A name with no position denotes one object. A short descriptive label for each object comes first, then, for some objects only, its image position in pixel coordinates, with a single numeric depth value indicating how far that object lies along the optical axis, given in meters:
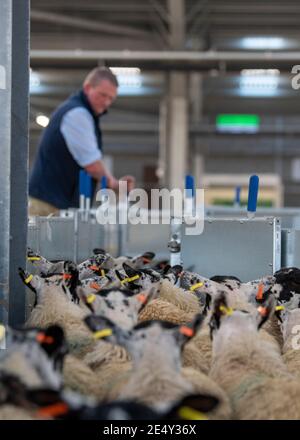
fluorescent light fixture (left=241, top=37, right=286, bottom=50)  11.09
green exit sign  16.66
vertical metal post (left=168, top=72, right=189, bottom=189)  12.44
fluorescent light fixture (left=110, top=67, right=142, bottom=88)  11.67
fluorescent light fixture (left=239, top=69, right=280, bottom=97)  13.09
